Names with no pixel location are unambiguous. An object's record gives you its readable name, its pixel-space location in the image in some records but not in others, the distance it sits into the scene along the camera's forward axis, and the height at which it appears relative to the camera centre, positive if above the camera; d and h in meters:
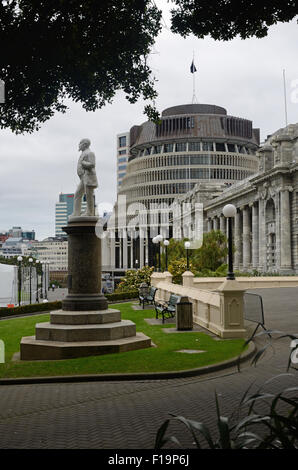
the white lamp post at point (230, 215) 16.33 +1.56
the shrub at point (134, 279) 43.50 -1.61
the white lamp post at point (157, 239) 37.44 +1.63
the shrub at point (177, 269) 41.91 -0.72
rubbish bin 18.31 -2.03
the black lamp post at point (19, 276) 35.16 -1.06
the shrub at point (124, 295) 36.69 -2.60
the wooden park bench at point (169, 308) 20.87 -2.08
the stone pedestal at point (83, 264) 15.36 -0.08
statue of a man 16.39 +2.81
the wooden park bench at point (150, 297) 27.74 -2.10
